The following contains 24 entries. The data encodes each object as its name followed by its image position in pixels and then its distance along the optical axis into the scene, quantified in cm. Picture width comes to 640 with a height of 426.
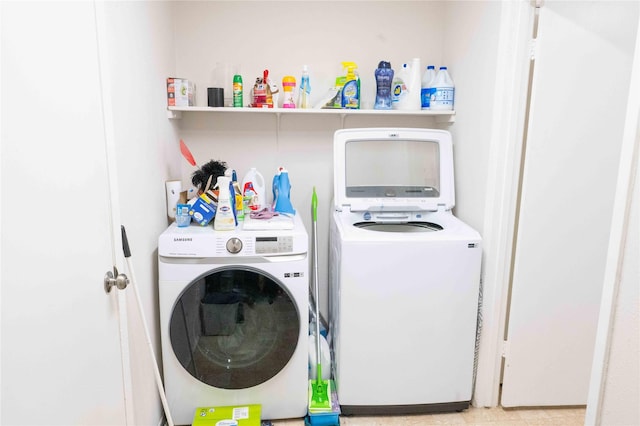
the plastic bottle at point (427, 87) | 237
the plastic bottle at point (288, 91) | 233
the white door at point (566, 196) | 182
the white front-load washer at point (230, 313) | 188
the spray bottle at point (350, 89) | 235
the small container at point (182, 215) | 200
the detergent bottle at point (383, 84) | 234
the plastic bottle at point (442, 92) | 233
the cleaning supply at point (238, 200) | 213
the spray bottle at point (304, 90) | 234
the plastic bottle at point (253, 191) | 226
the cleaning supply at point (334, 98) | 237
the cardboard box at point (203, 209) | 202
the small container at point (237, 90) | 228
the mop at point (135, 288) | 145
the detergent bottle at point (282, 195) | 230
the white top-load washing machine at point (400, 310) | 193
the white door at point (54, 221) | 83
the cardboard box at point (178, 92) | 218
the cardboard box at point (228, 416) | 191
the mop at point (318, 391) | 204
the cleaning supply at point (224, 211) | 193
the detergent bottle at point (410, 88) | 235
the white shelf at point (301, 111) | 222
